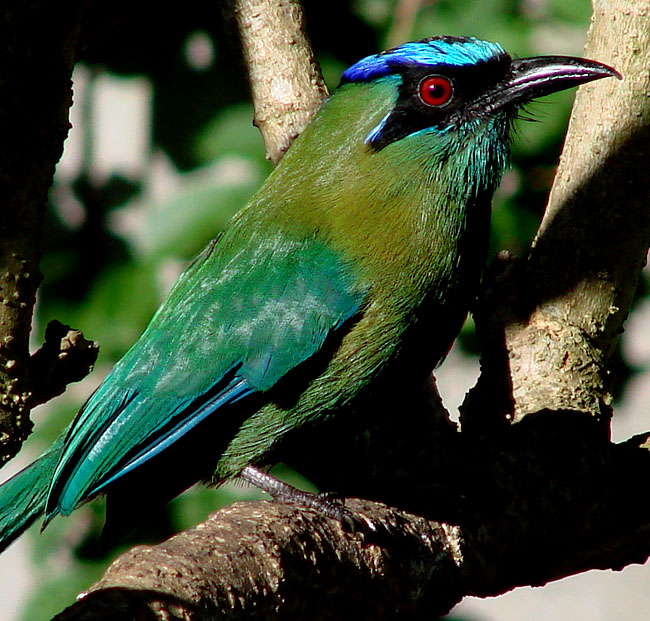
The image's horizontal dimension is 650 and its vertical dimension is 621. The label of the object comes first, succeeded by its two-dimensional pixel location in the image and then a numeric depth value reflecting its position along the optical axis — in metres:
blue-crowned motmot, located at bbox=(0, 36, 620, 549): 6.13
